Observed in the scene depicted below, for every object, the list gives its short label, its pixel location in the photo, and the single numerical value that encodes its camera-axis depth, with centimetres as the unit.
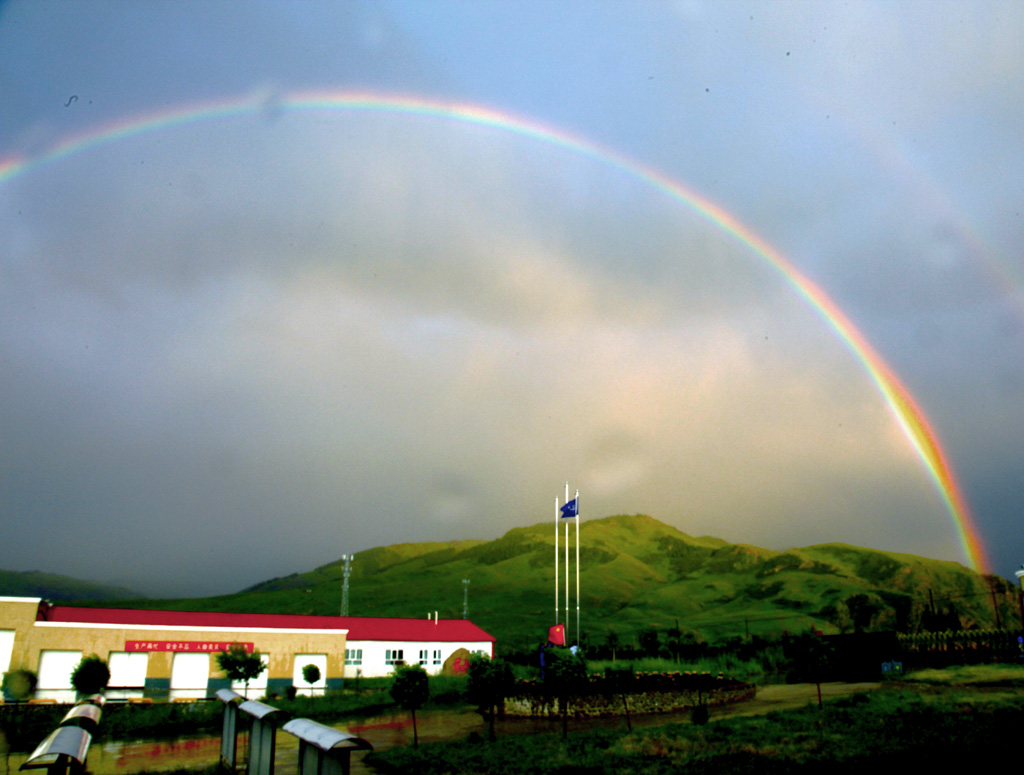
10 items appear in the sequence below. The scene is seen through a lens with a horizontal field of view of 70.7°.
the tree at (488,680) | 2620
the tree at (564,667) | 2662
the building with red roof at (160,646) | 4234
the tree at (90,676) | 3606
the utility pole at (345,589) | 6042
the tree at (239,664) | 3912
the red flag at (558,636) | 3738
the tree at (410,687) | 2612
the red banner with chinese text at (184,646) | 4515
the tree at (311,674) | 4688
